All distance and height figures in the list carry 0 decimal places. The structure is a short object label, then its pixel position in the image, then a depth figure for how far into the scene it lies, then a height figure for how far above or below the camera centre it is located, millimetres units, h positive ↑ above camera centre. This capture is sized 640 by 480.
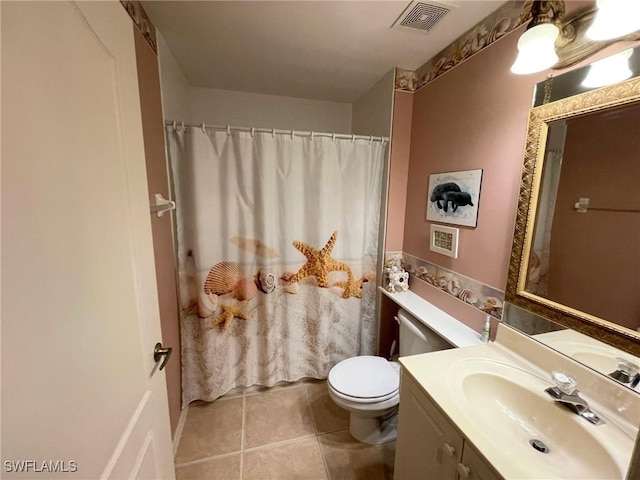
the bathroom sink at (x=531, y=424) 714 -697
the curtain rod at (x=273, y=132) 1523 +389
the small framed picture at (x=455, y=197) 1385 +0
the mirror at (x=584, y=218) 825 -68
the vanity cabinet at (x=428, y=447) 756 -812
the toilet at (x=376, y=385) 1416 -1041
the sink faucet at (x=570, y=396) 812 -627
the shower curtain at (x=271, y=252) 1633 -382
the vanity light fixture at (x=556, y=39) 896 +553
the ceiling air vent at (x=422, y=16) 1193 +845
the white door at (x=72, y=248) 414 -111
